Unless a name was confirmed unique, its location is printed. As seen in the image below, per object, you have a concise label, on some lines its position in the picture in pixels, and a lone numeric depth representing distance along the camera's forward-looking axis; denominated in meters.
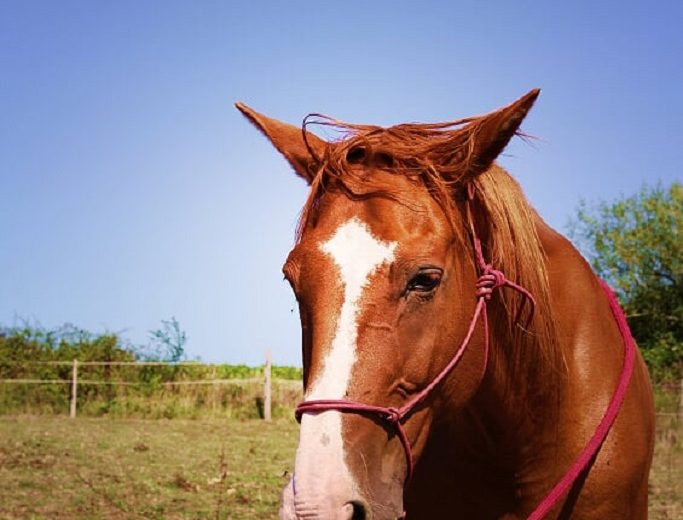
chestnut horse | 1.93
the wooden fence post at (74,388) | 20.25
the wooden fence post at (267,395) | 20.09
